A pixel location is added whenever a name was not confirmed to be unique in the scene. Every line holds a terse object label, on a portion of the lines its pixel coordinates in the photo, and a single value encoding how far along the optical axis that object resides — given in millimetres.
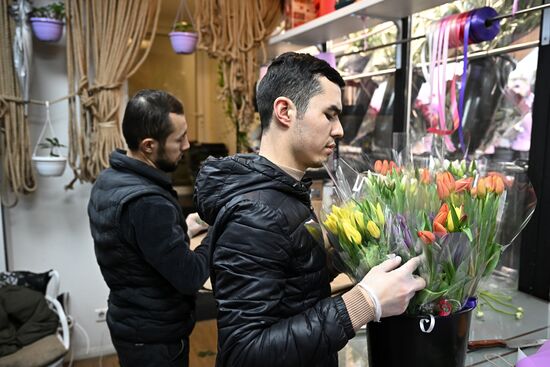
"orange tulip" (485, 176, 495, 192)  809
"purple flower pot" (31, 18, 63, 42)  2305
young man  736
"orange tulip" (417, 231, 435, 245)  708
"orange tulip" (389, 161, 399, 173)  923
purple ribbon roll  1431
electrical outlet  2805
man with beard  1370
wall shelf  1750
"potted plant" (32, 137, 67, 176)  2367
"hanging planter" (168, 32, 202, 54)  2527
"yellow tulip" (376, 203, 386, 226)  755
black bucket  751
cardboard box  2463
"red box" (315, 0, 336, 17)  2137
